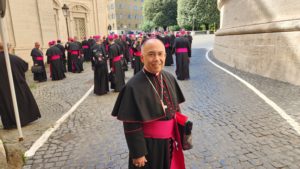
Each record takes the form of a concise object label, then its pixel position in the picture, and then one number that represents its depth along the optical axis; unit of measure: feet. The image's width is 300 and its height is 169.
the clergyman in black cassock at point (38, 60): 41.88
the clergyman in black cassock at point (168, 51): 51.30
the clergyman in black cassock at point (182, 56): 36.22
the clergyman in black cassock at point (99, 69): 30.14
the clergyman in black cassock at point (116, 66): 30.58
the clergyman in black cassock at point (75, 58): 50.93
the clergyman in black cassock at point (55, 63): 43.09
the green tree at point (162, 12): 217.56
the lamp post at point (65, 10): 65.26
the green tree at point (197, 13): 168.96
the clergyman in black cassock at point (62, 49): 49.47
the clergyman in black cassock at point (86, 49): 66.59
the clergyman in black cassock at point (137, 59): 37.78
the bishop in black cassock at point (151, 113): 8.16
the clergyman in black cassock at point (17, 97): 20.45
